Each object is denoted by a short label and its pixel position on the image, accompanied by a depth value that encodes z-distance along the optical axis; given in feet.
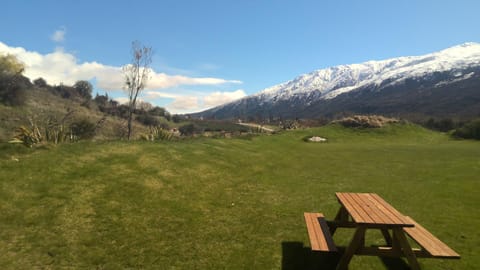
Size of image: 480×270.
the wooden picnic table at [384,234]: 17.30
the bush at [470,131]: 118.11
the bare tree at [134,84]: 92.84
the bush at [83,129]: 70.85
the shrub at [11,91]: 177.47
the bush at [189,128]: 226.83
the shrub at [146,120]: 271.08
